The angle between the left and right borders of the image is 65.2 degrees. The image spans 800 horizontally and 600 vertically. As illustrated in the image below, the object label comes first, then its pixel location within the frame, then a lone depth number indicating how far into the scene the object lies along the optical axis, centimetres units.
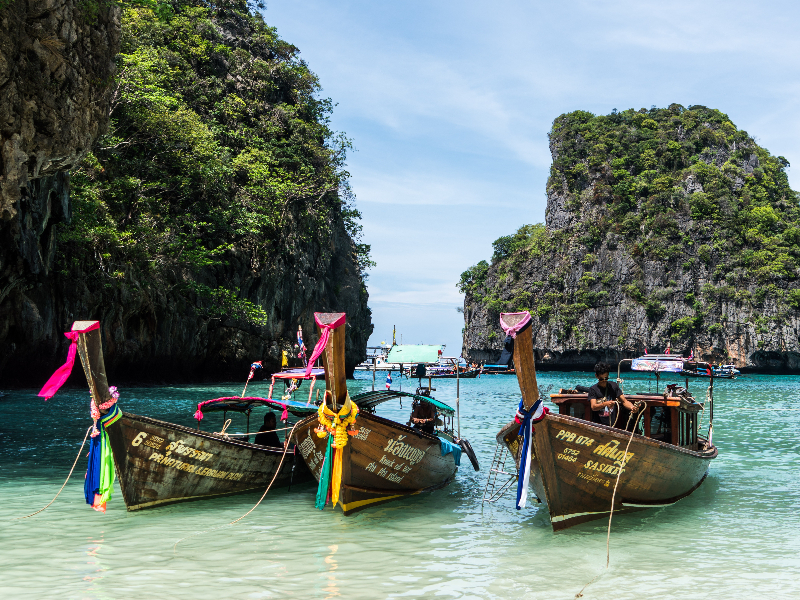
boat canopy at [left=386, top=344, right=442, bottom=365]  3087
